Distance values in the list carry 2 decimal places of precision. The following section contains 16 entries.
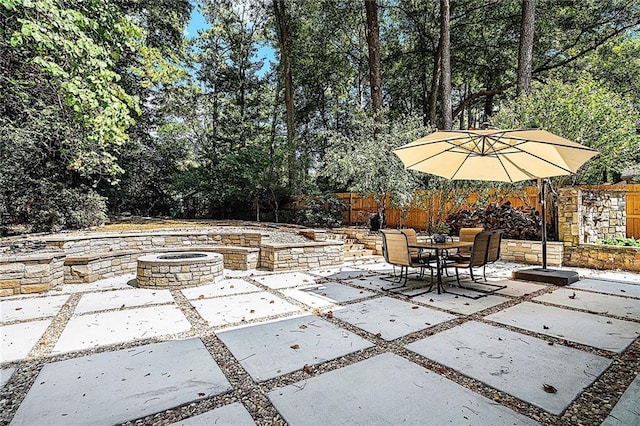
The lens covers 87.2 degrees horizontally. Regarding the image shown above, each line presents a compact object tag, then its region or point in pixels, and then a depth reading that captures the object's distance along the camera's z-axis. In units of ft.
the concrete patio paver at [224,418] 6.25
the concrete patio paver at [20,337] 9.36
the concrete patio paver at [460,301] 13.37
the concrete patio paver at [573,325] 10.09
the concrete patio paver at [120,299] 13.91
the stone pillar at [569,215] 22.08
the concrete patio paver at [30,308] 12.75
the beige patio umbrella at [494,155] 14.84
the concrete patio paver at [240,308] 12.51
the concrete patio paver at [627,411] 6.24
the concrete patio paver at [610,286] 15.69
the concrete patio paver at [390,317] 11.12
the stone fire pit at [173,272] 17.34
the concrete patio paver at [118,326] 10.26
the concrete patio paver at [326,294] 14.67
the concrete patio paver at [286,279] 18.06
